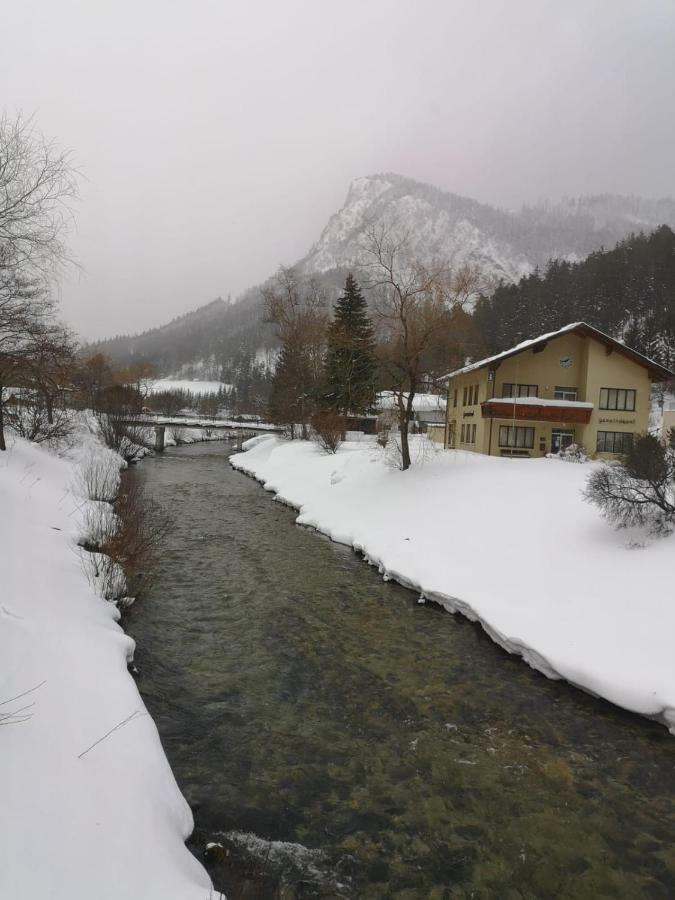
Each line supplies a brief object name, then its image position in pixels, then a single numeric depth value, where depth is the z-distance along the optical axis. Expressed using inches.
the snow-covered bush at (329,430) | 1494.8
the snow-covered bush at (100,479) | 786.8
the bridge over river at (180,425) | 2429.9
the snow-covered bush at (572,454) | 1039.4
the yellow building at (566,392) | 1203.9
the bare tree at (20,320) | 494.3
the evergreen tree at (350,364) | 1808.6
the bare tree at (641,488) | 516.7
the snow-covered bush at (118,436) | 1660.9
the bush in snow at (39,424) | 1051.9
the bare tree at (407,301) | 976.3
